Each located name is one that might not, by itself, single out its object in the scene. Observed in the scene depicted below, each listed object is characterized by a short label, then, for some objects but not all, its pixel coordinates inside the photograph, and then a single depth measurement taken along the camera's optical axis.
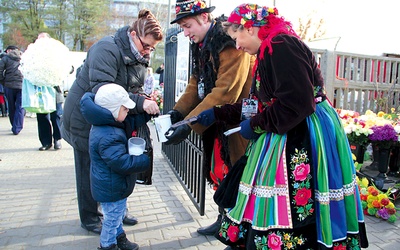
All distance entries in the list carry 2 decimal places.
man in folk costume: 2.55
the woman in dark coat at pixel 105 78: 2.80
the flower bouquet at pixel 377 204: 3.75
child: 2.56
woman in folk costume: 1.83
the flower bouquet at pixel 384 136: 4.31
